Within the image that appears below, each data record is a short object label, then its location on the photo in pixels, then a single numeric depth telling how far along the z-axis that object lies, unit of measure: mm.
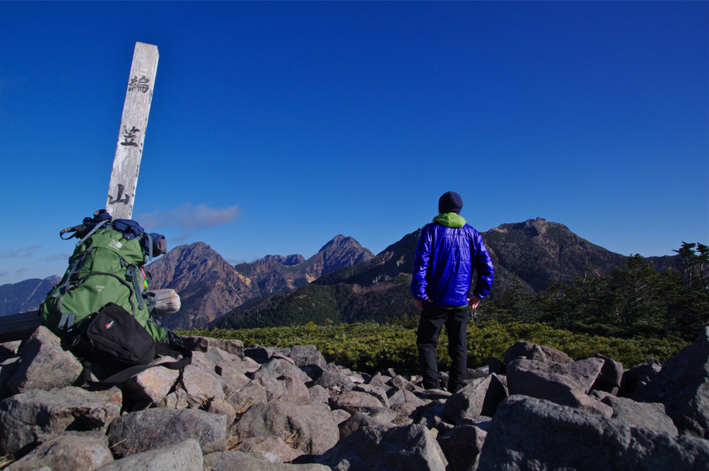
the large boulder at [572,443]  1721
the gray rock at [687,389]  3283
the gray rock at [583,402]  3074
